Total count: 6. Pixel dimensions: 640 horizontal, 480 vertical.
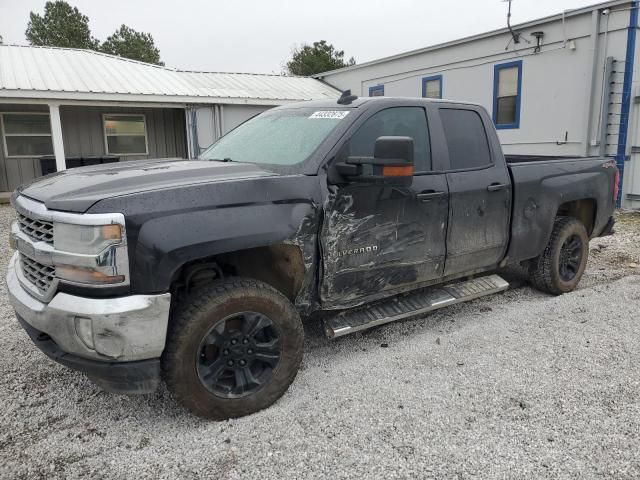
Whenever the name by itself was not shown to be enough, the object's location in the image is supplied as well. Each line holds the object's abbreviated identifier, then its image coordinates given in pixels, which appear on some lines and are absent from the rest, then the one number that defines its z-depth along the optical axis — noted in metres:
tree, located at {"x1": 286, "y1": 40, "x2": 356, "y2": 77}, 40.09
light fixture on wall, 11.61
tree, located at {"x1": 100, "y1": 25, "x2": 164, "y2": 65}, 40.38
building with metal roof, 12.99
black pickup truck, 2.55
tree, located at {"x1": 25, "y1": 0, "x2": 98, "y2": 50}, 37.03
